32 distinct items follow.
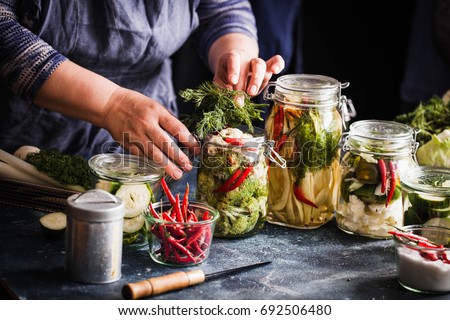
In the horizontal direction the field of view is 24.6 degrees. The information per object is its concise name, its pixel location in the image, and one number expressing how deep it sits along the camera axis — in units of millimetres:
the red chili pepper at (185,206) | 1305
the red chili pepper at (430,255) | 1240
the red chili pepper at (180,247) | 1267
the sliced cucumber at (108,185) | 1307
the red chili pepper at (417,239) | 1263
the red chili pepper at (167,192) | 1324
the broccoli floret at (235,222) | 1351
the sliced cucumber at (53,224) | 1329
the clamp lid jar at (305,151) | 1392
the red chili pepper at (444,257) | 1238
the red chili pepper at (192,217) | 1294
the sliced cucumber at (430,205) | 1331
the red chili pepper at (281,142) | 1398
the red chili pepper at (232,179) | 1329
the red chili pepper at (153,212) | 1287
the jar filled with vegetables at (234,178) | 1333
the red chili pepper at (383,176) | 1358
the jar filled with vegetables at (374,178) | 1365
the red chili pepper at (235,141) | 1335
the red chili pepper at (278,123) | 1404
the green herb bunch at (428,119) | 1598
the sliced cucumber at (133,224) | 1317
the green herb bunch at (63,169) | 1420
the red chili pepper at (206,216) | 1305
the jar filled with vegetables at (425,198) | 1330
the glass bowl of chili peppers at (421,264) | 1234
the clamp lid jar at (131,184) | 1305
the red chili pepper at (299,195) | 1404
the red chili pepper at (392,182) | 1360
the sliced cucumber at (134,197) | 1302
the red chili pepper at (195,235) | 1268
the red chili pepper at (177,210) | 1292
